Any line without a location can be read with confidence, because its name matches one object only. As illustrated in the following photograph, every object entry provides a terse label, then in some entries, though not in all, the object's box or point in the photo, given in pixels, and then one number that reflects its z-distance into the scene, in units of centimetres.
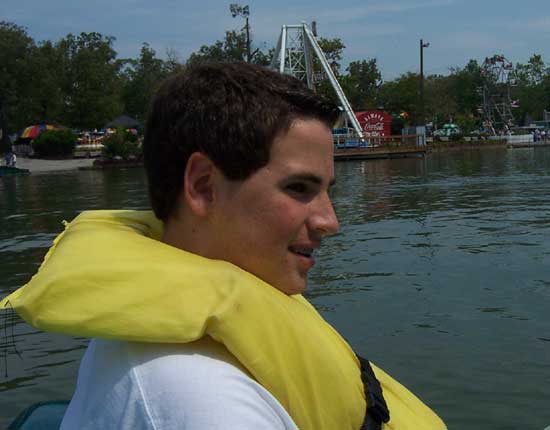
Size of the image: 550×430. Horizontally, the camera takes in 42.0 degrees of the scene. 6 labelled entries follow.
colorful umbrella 5981
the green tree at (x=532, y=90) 9494
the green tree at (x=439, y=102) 8062
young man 121
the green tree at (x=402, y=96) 7431
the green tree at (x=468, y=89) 8625
